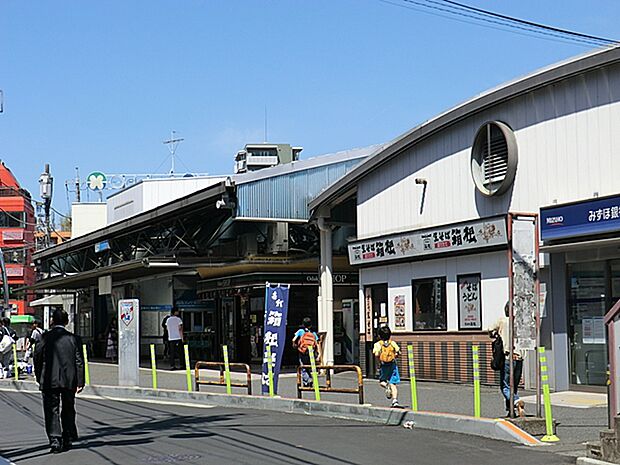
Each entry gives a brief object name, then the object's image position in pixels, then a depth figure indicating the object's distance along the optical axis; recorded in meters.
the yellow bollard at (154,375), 22.42
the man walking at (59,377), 12.92
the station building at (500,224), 18.64
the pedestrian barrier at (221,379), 20.05
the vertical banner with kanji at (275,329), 20.16
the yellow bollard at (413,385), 15.78
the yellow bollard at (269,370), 19.97
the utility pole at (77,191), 70.84
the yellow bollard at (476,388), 14.70
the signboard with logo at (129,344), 23.27
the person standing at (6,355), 29.69
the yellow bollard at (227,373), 20.10
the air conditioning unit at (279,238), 31.56
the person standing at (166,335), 31.00
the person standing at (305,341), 22.34
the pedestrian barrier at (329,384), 17.36
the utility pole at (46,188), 48.69
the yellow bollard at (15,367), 27.63
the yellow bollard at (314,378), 18.06
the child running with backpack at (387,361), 17.28
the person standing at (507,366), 14.74
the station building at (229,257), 28.89
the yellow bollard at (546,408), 13.41
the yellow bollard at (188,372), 21.08
